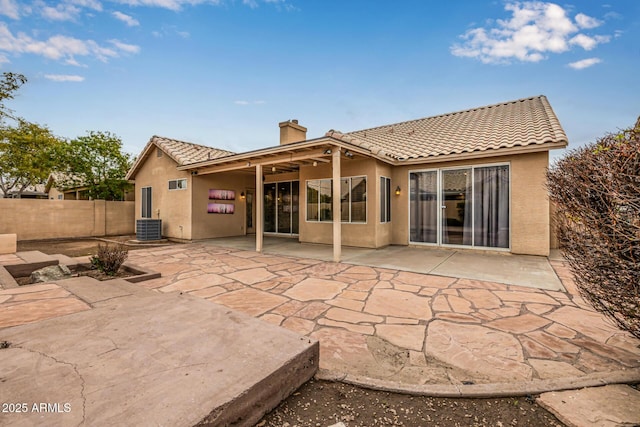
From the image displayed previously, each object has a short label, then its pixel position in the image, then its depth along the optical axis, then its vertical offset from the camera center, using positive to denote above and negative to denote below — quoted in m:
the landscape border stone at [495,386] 2.01 -1.33
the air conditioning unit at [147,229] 10.94 -0.79
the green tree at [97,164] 15.78 +2.69
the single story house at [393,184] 7.03 +0.86
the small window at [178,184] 11.42 +1.10
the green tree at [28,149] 15.70 +3.55
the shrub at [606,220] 1.84 -0.08
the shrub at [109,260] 5.49 -1.03
